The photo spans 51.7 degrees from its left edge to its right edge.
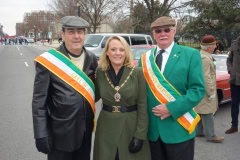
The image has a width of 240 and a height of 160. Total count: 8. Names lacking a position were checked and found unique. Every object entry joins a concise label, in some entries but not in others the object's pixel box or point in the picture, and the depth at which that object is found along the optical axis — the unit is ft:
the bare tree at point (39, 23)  242.17
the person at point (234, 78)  14.51
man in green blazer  7.47
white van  41.33
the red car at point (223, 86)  18.81
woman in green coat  7.67
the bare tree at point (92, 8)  92.62
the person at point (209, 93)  13.44
